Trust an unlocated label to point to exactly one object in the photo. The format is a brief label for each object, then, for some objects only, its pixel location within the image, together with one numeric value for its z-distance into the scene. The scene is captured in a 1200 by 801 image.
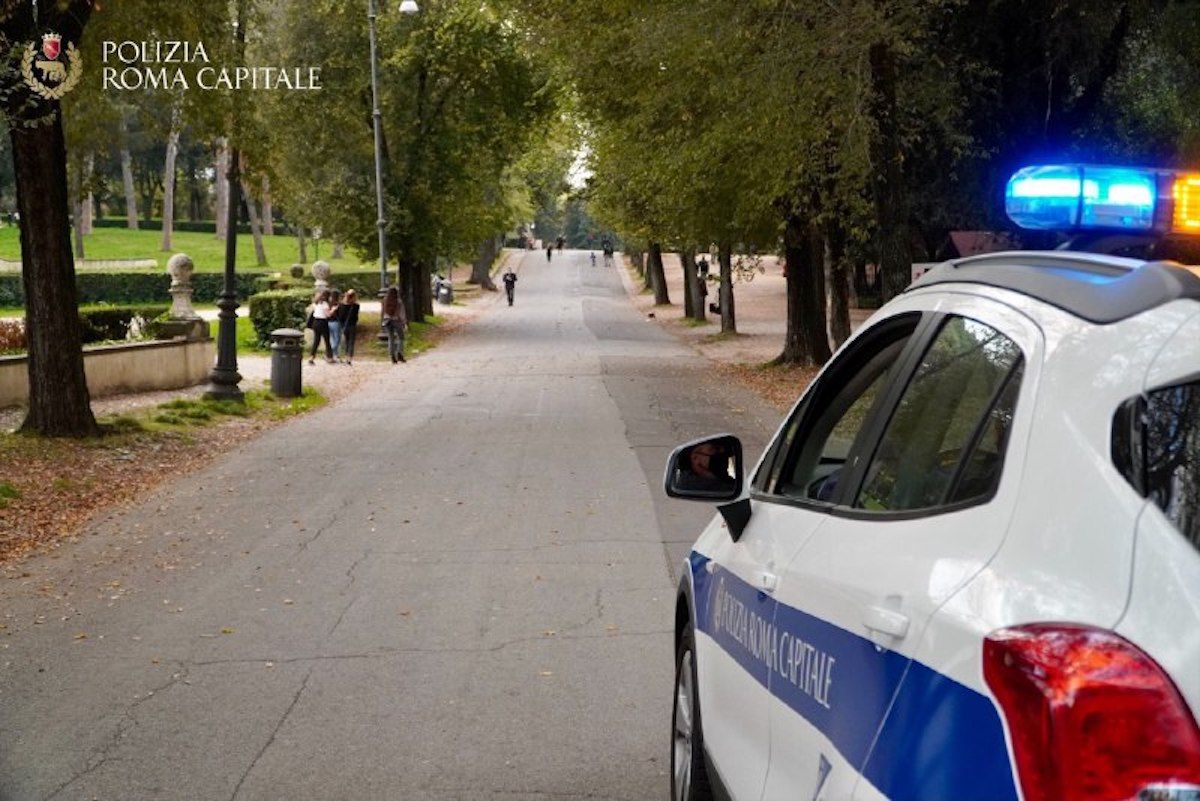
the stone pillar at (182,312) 26.97
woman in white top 33.56
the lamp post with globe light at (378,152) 39.04
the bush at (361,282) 69.44
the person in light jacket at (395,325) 35.47
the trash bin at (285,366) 25.08
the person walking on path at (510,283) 72.19
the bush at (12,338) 24.84
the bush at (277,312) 40.38
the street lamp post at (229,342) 23.03
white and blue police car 2.02
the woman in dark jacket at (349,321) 34.34
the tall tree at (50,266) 17.33
